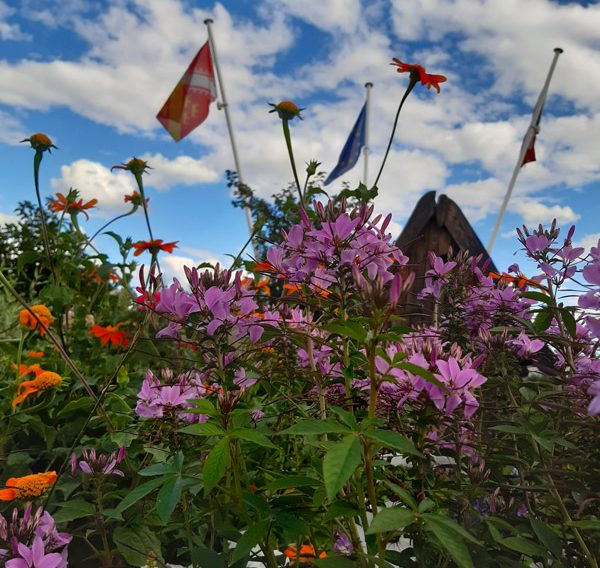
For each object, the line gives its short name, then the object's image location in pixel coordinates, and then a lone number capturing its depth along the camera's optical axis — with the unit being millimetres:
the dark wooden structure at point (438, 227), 6840
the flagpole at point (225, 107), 10523
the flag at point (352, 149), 10516
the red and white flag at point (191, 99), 9180
